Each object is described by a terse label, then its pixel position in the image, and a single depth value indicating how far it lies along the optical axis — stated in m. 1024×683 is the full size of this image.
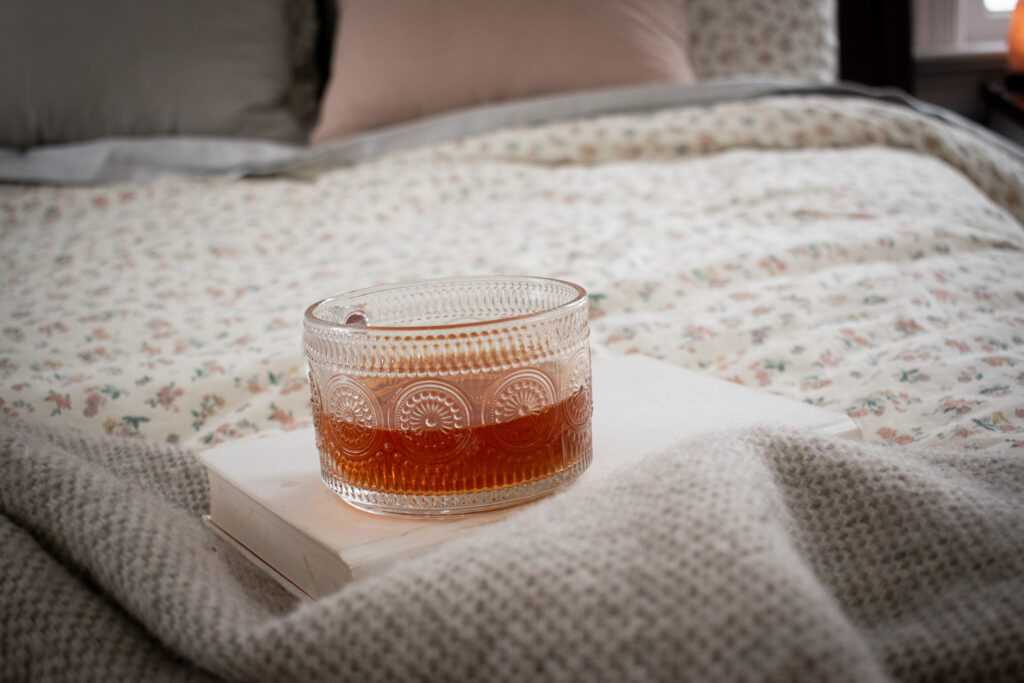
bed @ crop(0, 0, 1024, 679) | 0.77
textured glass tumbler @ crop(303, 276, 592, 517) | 0.46
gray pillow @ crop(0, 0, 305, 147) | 2.02
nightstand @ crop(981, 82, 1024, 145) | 2.43
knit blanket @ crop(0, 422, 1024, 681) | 0.32
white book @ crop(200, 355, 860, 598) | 0.44
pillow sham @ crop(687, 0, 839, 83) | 2.30
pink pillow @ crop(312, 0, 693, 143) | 2.01
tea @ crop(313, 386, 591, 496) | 0.46
